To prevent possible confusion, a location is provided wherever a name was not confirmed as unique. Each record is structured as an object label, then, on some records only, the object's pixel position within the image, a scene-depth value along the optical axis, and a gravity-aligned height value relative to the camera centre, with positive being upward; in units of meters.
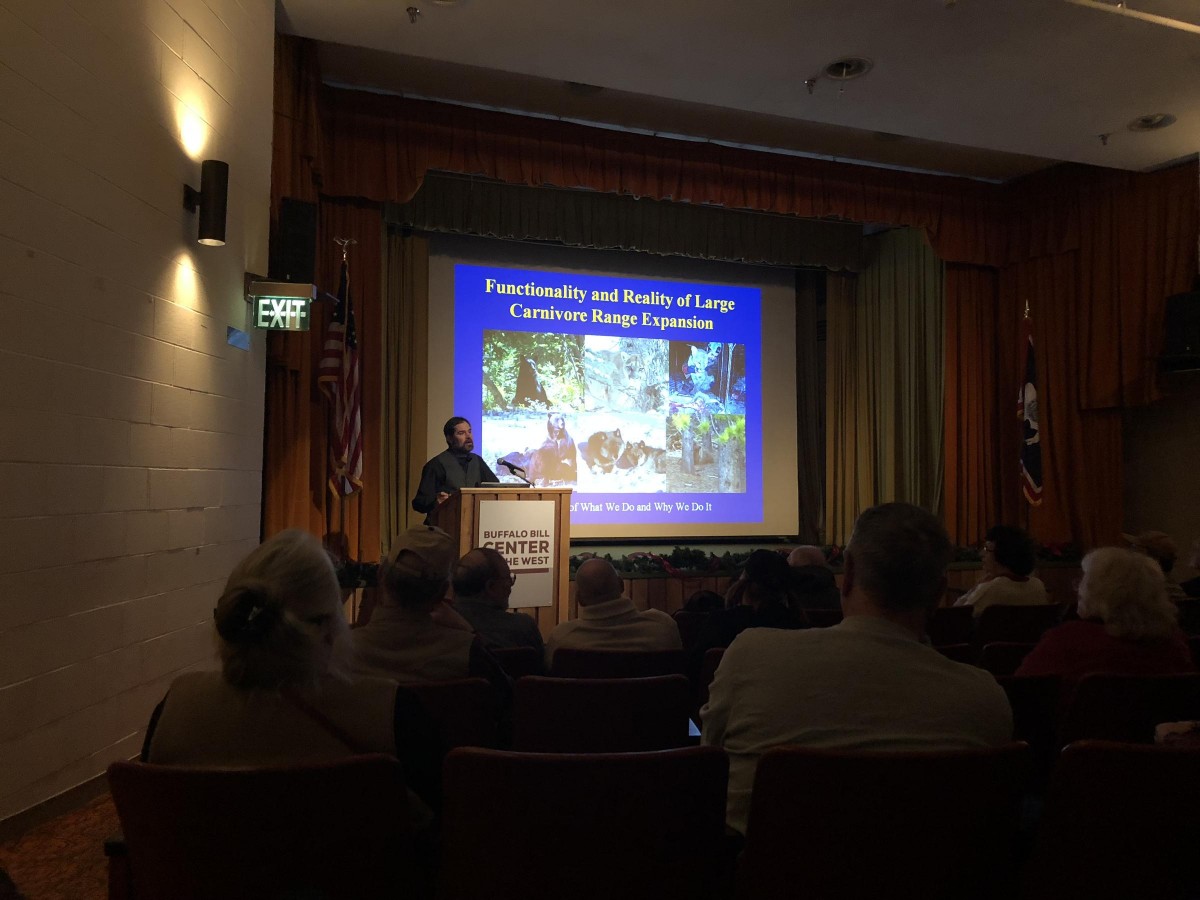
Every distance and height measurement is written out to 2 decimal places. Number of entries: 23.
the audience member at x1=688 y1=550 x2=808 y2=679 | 2.56 -0.36
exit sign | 4.20 +0.86
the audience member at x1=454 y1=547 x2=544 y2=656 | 2.71 -0.37
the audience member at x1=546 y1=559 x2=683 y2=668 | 2.61 -0.41
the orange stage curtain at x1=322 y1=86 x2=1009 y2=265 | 5.91 +2.46
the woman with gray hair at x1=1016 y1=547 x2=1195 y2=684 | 2.24 -0.37
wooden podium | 5.03 -0.27
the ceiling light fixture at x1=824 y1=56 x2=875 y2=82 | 5.19 +2.59
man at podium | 5.68 +0.13
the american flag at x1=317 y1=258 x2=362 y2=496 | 5.36 +0.60
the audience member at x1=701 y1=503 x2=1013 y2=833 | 1.34 -0.31
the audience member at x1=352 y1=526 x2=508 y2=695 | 2.04 -0.35
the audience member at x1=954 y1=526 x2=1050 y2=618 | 3.66 -0.37
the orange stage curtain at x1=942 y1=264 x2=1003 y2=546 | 7.74 +0.80
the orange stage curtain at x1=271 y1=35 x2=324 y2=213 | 4.73 +2.15
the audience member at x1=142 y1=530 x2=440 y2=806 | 1.31 -0.34
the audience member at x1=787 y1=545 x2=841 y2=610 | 3.47 -0.39
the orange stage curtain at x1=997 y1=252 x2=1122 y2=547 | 7.10 +0.49
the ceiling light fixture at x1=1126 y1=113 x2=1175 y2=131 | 5.75 +2.52
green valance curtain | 6.93 +2.32
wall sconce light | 3.56 +1.20
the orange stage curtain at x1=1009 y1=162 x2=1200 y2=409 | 6.53 +1.87
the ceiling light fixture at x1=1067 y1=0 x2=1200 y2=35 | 4.41 +2.49
